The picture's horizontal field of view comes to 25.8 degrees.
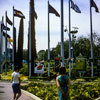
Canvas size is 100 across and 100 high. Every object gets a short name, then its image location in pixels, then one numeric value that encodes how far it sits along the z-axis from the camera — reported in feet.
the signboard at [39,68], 72.36
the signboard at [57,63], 69.10
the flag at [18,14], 77.45
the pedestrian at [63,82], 18.66
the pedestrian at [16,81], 28.52
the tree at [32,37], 90.19
